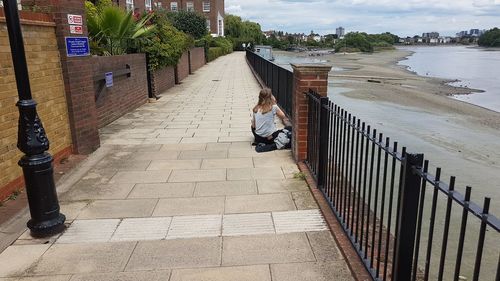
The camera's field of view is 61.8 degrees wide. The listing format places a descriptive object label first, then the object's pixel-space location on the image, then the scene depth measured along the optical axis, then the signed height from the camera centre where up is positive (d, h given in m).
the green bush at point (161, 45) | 13.36 -0.09
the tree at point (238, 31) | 76.31 +1.87
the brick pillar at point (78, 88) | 6.14 -0.69
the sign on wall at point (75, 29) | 6.33 +0.21
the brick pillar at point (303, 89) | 5.71 -0.67
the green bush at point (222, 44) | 50.66 -0.35
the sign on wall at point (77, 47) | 6.29 -0.05
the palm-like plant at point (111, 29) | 10.48 +0.35
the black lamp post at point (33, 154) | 3.52 -0.98
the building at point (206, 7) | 63.56 +5.24
